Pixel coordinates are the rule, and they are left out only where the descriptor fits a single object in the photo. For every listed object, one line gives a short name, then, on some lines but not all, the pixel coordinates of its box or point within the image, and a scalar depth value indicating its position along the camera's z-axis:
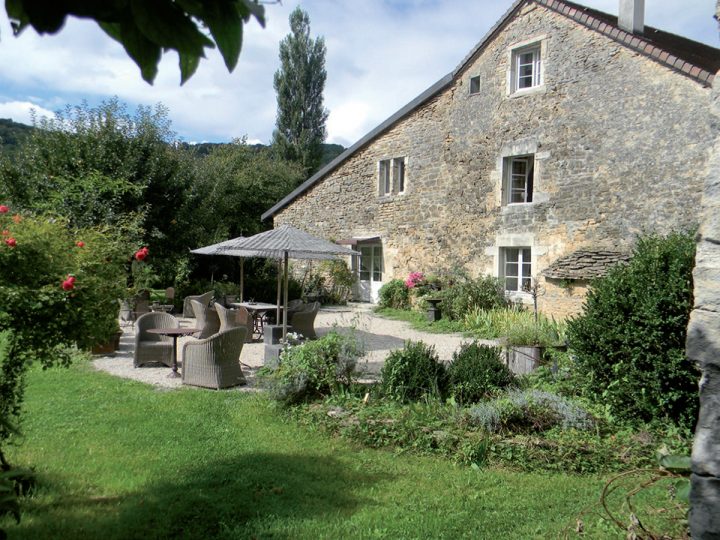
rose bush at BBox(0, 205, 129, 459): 3.27
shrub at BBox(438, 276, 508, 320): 13.64
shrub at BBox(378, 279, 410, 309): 16.52
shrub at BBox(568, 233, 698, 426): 5.00
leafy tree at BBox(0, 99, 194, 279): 12.65
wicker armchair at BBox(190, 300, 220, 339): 9.74
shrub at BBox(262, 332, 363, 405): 6.07
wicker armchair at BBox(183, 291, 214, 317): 12.73
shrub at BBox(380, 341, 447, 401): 5.91
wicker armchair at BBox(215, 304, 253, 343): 9.23
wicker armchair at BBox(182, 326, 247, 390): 6.92
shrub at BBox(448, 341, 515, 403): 5.82
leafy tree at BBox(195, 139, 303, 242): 20.92
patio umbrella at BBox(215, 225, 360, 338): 8.80
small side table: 7.71
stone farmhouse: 11.30
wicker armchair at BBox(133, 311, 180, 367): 8.26
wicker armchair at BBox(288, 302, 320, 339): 9.45
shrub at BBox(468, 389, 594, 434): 4.92
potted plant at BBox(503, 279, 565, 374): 7.64
